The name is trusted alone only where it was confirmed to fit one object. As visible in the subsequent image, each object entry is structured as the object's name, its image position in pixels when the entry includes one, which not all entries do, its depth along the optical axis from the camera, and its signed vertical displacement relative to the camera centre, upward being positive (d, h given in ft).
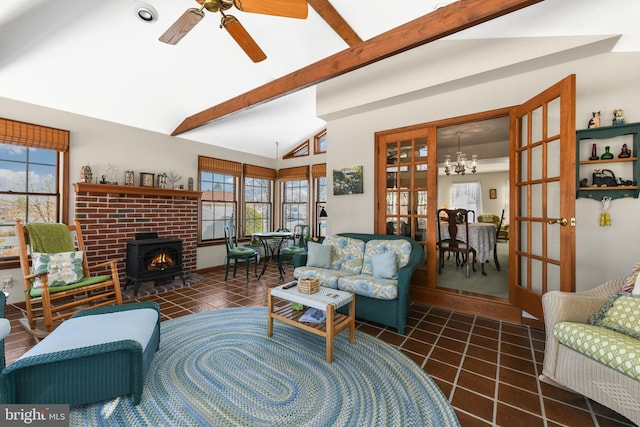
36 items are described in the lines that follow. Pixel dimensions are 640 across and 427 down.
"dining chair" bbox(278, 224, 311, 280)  15.29 -2.10
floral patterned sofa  8.69 -2.13
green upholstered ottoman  4.66 -2.78
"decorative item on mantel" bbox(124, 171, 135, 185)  13.41 +1.73
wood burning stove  12.44 -2.22
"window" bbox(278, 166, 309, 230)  20.80 +1.32
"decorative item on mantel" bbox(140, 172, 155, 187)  14.06 +1.72
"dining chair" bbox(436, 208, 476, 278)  14.21 -1.49
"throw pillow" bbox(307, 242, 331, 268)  11.07 -1.76
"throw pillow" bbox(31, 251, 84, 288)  9.08 -1.86
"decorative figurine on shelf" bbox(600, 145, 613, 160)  7.83 +1.68
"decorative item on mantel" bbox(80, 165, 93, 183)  12.09 +1.70
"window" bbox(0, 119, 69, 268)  10.75 +1.49
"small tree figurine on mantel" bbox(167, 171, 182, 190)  15.40 +1.95
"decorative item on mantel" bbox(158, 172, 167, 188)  14.62 +1.74
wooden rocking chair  8.34 -1.96
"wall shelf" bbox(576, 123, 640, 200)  7.60 +1.49
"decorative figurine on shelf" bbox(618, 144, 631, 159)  7.63 +1.69
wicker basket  7.88 -2.13
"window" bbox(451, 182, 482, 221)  28.89 +1.85
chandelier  17.35 +3.16
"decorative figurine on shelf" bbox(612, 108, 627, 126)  7.66 +2.67
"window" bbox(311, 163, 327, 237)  20.03 +1.10
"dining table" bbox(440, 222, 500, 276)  14.37 -1.32
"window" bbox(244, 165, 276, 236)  19.99 +1.08
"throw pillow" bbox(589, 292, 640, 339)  5.22 -2.05
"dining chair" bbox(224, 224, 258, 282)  14.74 -2.13
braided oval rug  5.05 -3.78
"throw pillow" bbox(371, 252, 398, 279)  9.48 -1.86
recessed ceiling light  8.01 +6.08
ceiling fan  5.95 +4.54
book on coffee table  7.68 -2.99
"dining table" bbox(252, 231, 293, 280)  16.11 -2.03
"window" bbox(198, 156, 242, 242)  17.35 +1.15
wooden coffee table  6.88 -2.83
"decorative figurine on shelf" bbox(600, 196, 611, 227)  7.88 +0.00
